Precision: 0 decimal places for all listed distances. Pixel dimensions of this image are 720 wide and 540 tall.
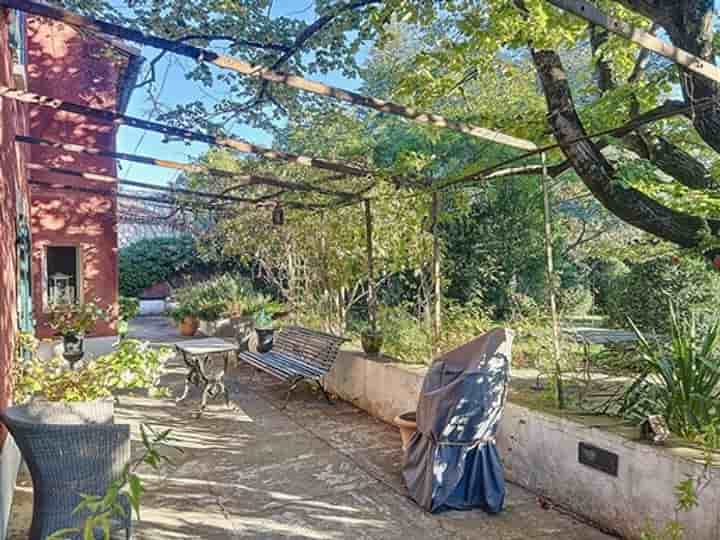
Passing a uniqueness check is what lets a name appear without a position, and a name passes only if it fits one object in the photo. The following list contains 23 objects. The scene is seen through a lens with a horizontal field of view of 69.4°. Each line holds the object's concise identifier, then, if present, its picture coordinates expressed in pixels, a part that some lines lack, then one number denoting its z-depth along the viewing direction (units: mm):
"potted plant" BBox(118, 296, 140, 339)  9820
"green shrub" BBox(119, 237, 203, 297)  16688
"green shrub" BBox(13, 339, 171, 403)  3652
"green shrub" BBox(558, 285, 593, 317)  10594
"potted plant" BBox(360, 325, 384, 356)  6013
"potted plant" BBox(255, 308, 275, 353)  8125
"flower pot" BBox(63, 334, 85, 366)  7027
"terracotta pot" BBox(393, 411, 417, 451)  4082
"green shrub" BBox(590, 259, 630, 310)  11697
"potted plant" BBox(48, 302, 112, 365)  7523
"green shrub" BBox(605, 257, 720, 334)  8305
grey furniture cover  3488
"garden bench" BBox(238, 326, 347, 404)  6078
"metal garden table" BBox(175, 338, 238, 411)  6086
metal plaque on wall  3162
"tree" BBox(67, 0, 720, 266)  3729
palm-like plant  3111
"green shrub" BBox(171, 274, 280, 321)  11750
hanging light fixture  7602
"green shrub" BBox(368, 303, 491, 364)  5613
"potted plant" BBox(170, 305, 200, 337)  12000
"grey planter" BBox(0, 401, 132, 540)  2484
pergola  2572
